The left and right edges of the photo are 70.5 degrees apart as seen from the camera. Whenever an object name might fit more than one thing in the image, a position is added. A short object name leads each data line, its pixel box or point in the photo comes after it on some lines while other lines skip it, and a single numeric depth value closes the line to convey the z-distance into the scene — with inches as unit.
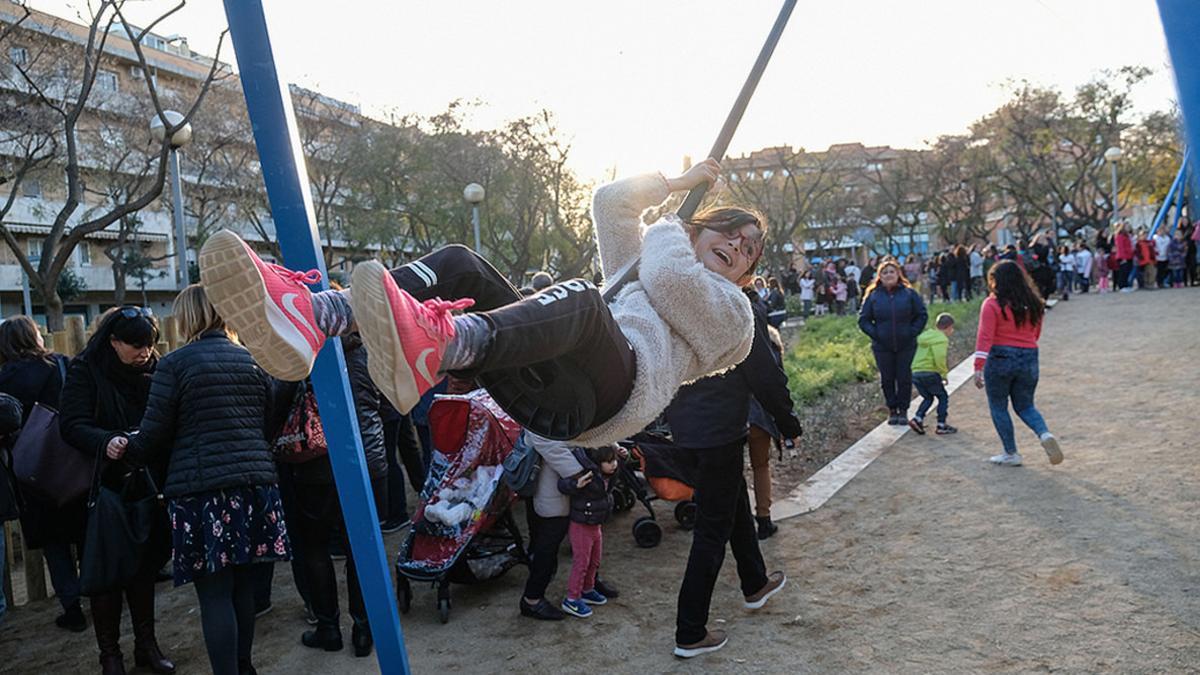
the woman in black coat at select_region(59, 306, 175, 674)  156.8
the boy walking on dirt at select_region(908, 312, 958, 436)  327.0
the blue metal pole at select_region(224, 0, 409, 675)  119.2
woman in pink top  267.9
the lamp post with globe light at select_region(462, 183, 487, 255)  765.3
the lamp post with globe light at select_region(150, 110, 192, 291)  465.4
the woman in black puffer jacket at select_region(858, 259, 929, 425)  328.2
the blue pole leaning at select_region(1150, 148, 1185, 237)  811.1
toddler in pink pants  184.9
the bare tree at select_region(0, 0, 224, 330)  473.7
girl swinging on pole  86.0
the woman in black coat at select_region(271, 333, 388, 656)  169.9
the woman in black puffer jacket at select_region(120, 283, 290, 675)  143.9
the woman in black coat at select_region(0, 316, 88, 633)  191.5
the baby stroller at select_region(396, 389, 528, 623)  188.1
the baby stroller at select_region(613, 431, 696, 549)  218.5
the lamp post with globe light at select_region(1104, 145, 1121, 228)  1023.6
